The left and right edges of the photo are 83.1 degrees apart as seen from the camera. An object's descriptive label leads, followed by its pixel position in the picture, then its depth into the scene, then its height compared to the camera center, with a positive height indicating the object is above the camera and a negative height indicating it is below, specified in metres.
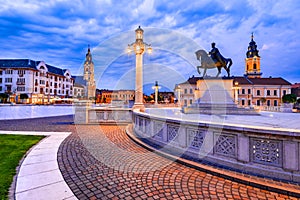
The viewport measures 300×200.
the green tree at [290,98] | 50.36 +1.31
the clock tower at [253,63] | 85.06 +20.17
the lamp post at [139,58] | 14.23 +3.79
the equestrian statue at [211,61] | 13.55 +3.34
